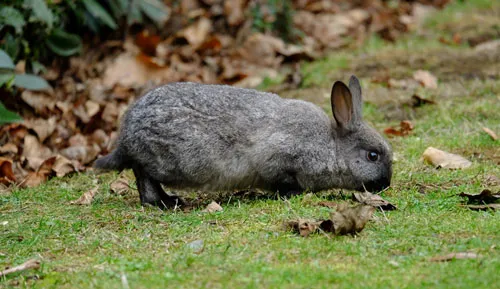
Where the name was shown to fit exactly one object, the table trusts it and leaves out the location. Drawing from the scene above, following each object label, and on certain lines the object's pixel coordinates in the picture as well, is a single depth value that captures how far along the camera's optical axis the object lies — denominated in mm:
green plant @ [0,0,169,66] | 17172
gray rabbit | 12008
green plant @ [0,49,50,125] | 15219
